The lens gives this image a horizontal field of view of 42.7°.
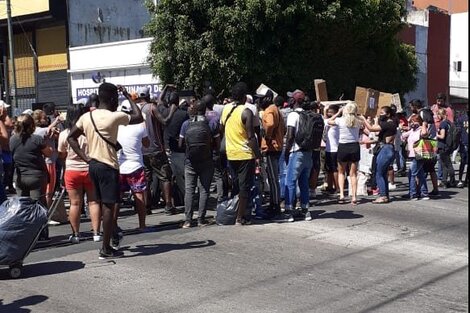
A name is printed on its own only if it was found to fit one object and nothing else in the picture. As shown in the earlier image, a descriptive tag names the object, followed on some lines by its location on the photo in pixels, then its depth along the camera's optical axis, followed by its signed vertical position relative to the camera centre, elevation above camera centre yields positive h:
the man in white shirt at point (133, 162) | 7.46 -0.76
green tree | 16.62 +1.75
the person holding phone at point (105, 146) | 6.22 -0.46
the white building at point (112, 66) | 21.42 +1.33
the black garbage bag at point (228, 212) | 8.29 -1.56
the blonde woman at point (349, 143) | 9.69 -0.76
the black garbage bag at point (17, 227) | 5.70 -1.18
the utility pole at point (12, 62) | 23.32 +1.72
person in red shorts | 7.08 -0.94
